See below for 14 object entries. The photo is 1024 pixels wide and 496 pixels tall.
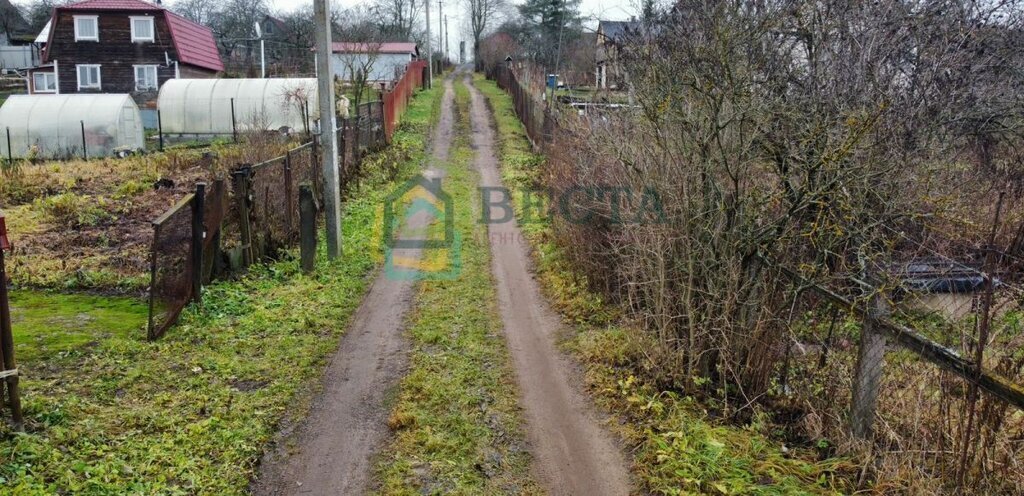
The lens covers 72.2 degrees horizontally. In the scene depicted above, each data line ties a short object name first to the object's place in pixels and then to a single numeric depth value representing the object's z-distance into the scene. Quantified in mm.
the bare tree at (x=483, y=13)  85375
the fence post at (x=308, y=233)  10165
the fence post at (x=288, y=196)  11414
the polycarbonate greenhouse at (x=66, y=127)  27141
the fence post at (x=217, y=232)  8814
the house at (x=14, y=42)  62312
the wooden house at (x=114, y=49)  36500
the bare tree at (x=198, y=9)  81625
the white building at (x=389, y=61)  49531
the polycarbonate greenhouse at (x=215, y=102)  30453
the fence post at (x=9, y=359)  4914
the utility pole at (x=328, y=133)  10617
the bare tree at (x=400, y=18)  76369
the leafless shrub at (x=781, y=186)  4785
